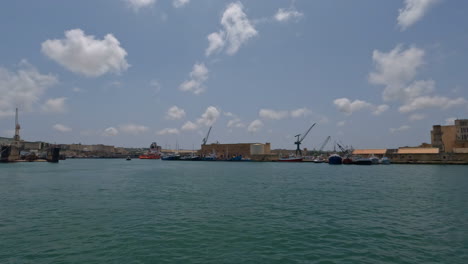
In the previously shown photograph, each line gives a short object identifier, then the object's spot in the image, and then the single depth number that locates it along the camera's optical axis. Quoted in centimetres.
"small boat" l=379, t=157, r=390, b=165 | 10462
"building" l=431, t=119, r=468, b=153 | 11338
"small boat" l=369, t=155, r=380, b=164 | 10721
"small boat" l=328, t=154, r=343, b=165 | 11238
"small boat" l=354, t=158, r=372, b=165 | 10469
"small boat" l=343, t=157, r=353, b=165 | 11131
